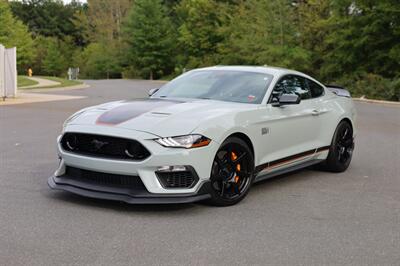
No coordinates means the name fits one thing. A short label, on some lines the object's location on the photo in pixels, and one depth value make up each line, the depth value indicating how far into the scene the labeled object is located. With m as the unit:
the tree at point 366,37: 29.27
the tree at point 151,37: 59.66
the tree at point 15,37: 44.06
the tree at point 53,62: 78.12
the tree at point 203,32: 53.38
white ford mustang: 5.41
